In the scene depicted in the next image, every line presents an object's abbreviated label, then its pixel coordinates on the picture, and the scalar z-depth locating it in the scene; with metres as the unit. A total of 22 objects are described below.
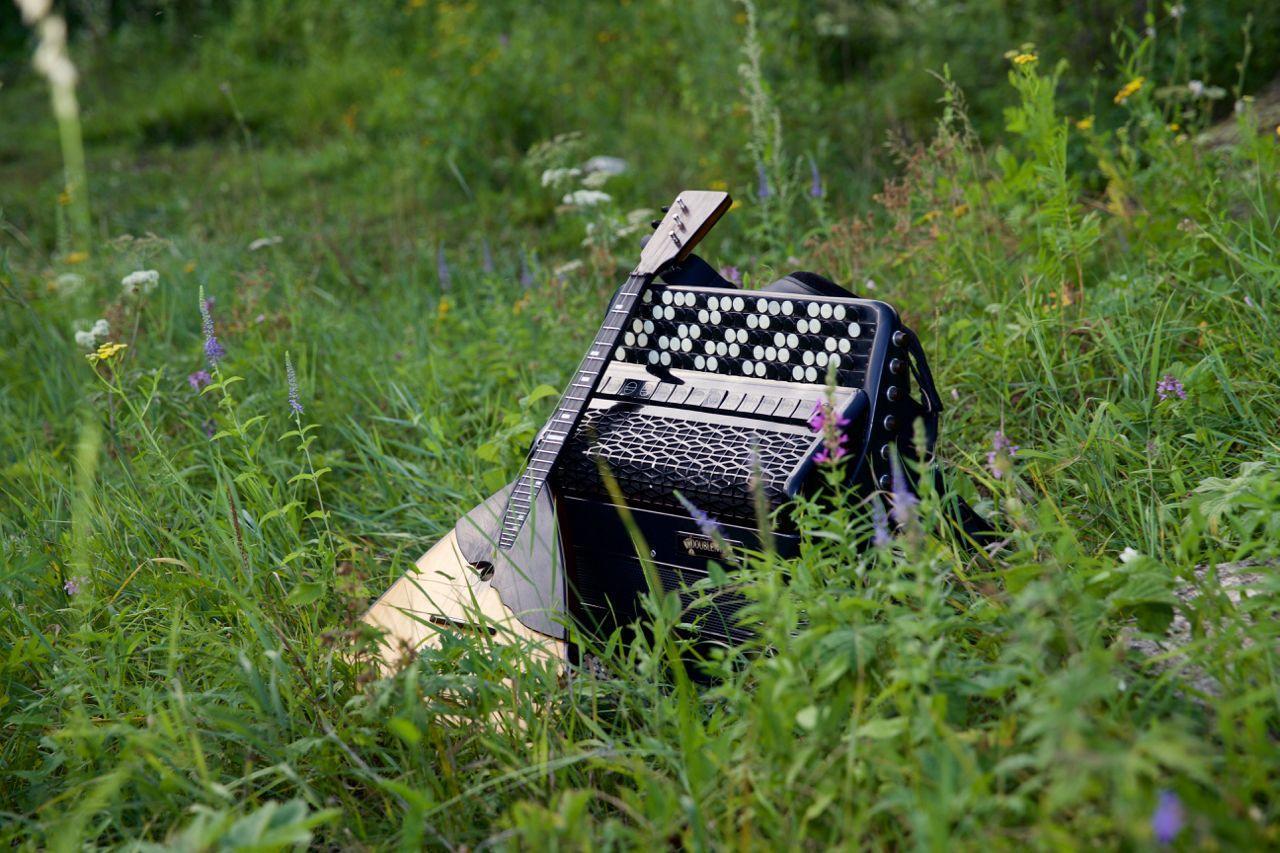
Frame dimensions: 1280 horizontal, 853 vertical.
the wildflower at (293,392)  2.41
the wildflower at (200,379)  3.40
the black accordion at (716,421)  2.28
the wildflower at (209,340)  2.51
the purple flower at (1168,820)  1.16
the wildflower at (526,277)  4.38
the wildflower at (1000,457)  1.77
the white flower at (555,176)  4.26
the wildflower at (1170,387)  2.69
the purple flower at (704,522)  1.88
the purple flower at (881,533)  1.75
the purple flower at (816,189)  3.99
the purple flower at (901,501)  1.61
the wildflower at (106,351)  2.53
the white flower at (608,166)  4.88
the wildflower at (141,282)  3.56
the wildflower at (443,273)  4.60
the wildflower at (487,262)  4.52
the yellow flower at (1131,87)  3.44
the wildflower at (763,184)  3.97
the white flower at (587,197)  3.97
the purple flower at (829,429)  1.84
